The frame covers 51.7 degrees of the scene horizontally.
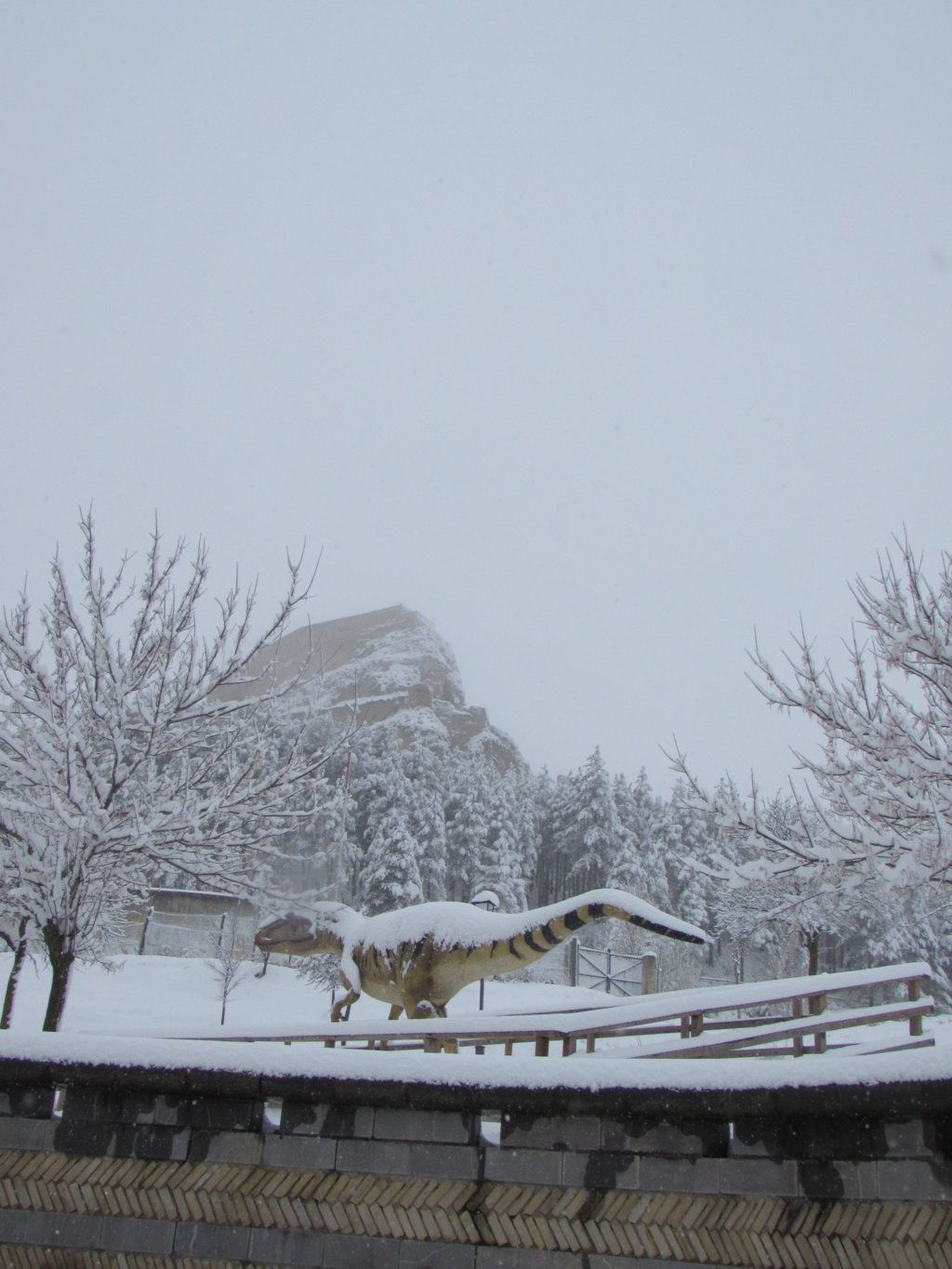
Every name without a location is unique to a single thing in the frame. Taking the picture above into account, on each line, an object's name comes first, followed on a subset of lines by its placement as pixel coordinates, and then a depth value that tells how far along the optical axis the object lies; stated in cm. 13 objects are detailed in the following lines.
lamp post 1248
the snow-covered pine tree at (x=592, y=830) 5703
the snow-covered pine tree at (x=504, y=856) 4800
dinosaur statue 1028
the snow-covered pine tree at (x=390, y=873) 4184
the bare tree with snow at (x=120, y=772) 943
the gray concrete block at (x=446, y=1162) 438
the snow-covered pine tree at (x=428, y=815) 4638
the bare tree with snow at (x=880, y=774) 806
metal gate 3447
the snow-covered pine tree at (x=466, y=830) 5134
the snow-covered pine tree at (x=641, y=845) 5272
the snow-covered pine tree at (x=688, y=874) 5250
